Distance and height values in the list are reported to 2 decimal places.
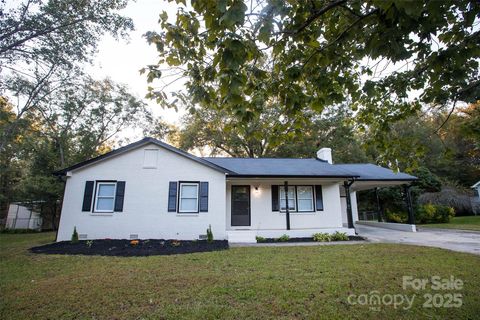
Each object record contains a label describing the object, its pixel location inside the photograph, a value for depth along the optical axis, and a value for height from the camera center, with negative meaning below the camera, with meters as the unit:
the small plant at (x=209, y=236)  9.88 -0.96
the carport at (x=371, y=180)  12.25 +1.73
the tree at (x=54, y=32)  8.84 +6.98
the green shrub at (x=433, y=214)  16.41 -0.13
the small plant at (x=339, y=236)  10.54 -1.05
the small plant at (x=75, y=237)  9.41 -0.94
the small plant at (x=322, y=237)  10.37 -1.07
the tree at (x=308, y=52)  2.48 +2.03
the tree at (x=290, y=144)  24.09 +7.65
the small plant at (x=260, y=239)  10.43 -1.15
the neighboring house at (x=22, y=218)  18.40 -0.39
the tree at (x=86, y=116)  18.97 +8.45
